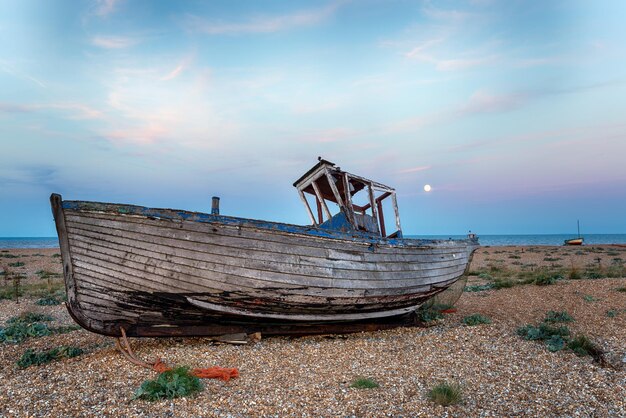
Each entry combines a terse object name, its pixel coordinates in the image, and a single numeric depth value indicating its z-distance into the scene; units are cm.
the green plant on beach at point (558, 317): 990
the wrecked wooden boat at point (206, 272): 675
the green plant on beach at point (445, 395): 526
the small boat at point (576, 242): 5888
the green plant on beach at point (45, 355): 681
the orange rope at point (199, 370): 616
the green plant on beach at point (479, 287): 1656
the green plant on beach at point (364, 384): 584
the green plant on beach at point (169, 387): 532
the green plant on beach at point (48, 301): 1334
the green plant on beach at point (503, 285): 1617
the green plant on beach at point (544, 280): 1593
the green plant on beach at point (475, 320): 980
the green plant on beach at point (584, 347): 729
